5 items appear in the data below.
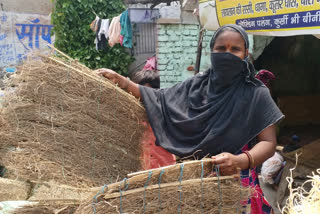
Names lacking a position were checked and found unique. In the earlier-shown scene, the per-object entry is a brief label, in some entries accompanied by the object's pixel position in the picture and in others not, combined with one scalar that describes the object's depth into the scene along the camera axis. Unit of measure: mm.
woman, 1949
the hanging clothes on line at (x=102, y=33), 8051
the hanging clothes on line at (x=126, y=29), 7718
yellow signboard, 2557
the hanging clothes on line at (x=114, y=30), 7820
